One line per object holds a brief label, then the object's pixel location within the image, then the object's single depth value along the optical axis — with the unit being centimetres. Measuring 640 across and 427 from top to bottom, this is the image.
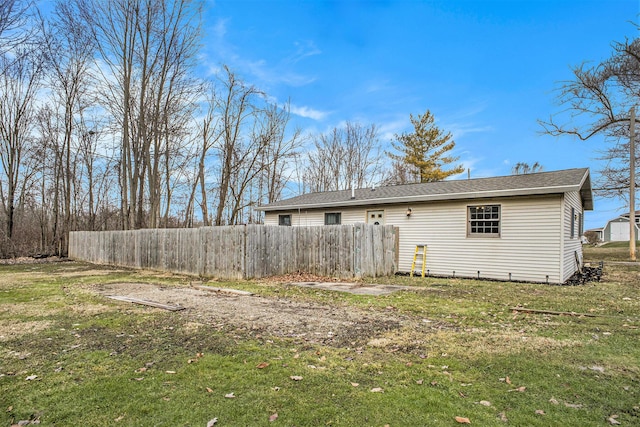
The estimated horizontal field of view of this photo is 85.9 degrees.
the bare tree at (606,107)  1803
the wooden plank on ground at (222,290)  789
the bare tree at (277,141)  2220
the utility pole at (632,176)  1599
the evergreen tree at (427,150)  2777
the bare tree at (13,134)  1856
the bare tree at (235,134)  2075
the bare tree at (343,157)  2730
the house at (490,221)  970
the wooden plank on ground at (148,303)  620
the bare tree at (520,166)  2707
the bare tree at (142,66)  1784
